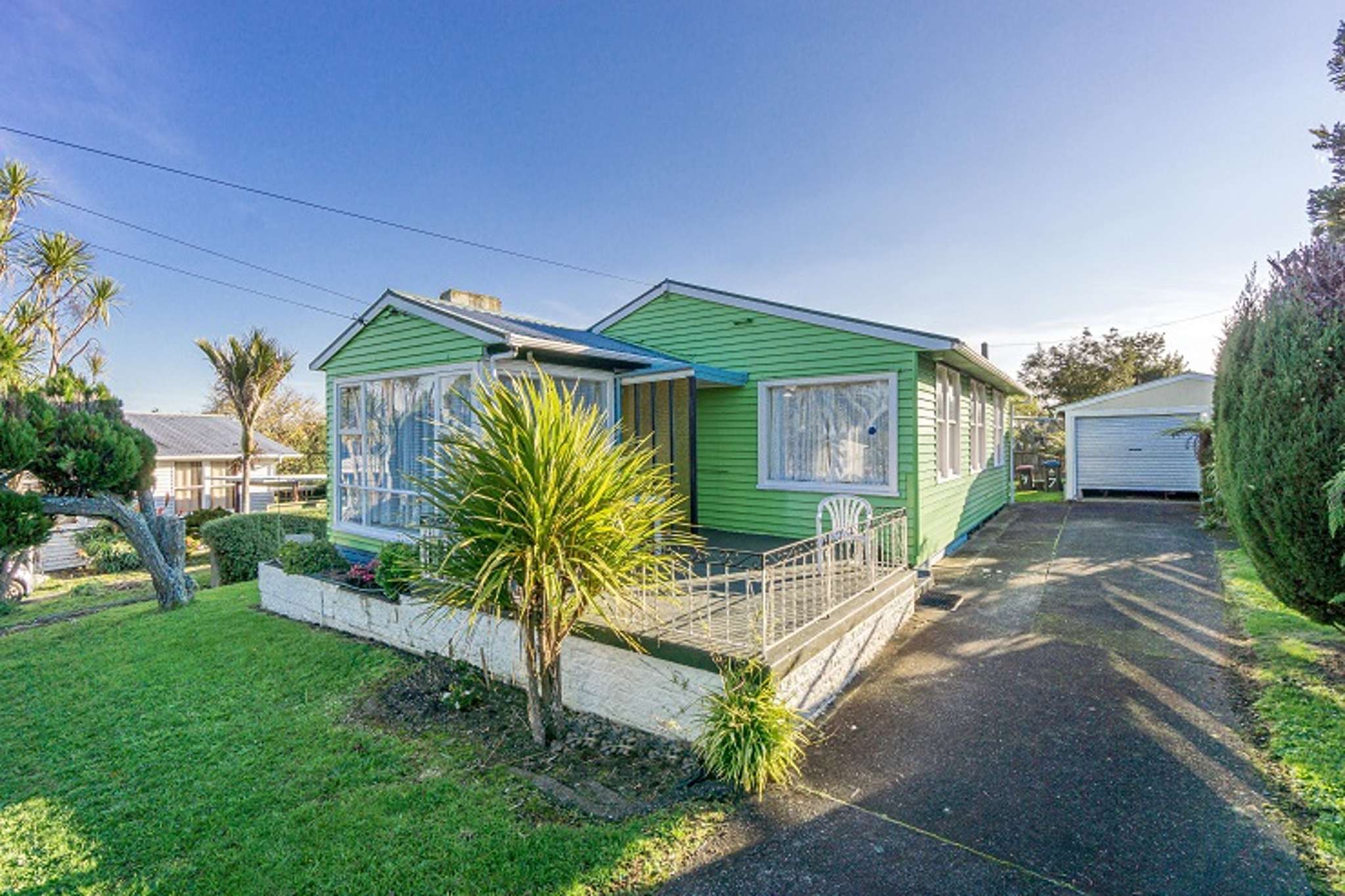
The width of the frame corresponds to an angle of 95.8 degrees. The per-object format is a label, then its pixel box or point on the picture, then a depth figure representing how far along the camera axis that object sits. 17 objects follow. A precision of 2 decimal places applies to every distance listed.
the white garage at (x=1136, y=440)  16.67
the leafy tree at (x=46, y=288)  15.80
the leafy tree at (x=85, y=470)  8.69
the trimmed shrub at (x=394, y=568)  6.32
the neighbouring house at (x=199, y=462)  23.84
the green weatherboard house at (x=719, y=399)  7.78
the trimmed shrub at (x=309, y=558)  8.46
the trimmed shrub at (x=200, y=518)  20.44
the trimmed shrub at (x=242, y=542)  13.02
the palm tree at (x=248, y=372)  20.19
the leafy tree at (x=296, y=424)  34.69
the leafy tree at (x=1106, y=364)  27.48
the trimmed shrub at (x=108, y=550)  18.16
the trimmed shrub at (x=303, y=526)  14.23
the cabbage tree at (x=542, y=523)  4.10
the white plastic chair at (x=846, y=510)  7.37
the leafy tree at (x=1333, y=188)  5.85
